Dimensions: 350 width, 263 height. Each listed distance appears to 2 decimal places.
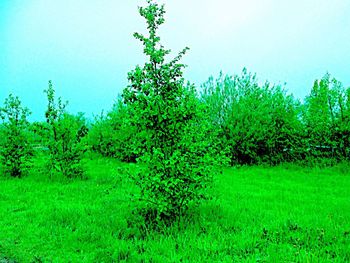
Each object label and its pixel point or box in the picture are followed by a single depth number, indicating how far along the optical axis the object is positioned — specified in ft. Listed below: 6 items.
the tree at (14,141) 51.60
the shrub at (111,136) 80.11
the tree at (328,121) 72.38
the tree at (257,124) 72.18
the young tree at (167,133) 26.86
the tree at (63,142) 50.70
